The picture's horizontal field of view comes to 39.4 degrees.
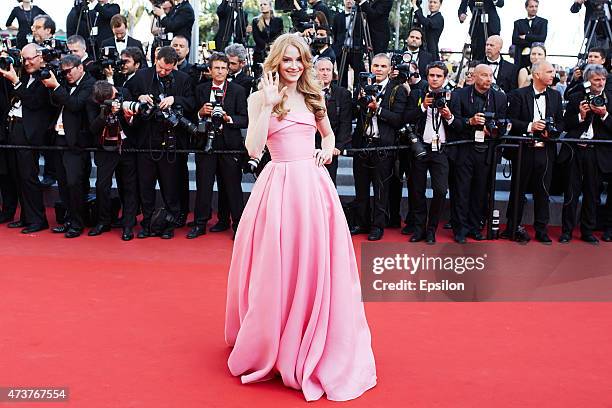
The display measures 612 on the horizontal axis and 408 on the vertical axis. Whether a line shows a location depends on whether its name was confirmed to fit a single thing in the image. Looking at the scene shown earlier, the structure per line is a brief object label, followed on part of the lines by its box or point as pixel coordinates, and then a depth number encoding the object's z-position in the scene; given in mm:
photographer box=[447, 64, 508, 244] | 8242
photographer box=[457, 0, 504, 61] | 11719
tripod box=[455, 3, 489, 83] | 11523
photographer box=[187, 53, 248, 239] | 8117
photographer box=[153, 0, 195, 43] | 11000
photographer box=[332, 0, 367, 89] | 10891
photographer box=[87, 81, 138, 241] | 7801
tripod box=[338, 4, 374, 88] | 10695
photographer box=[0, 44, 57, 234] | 8164
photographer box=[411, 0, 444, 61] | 11445
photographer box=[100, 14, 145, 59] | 10031
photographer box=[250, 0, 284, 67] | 11195
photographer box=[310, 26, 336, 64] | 9070
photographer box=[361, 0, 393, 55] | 11219
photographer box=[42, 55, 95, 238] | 8070
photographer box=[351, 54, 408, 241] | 8148
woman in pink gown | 4391
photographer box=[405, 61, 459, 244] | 7965
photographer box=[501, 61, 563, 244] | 8297
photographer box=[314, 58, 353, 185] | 8102
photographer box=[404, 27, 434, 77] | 10203
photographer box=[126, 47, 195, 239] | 8156
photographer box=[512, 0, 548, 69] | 11188
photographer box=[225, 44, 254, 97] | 8719
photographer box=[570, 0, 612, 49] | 10938
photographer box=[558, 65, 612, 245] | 8398
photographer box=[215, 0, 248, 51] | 11523
